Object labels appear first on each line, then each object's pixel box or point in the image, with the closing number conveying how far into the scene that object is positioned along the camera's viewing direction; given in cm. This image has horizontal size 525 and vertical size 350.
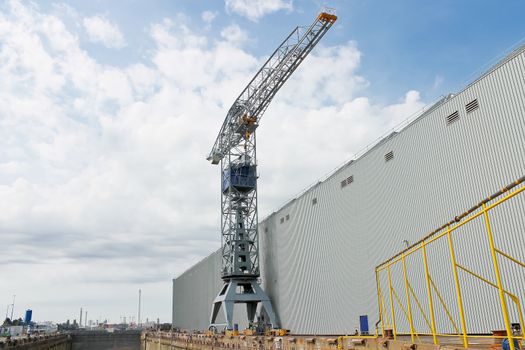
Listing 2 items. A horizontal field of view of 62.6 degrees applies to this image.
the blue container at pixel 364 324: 3516
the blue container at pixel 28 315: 13262
